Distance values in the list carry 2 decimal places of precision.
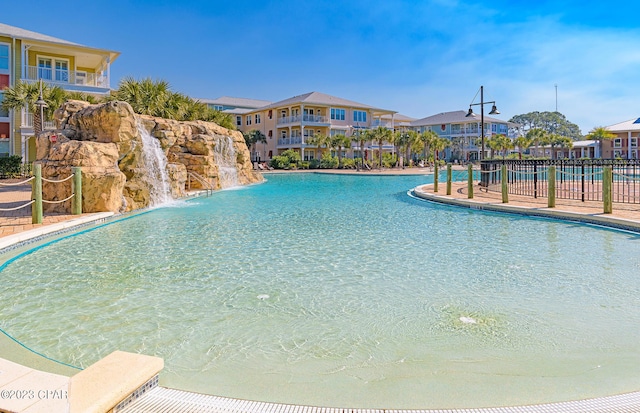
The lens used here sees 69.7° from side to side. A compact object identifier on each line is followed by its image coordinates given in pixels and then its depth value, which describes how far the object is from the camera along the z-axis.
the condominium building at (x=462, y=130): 73.44
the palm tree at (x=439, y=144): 61.72
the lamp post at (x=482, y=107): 24.60
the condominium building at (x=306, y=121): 56.91
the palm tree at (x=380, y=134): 52.09
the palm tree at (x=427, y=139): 59.88
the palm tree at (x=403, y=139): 55.53
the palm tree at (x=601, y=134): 57.66
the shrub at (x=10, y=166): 26.30
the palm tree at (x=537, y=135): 67.26
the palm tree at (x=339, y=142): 53.44
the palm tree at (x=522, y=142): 66.81
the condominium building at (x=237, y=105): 66.31
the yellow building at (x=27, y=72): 31.66
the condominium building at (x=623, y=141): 60.50
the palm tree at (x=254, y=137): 58.03
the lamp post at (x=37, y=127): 26.04
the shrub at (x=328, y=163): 53.88
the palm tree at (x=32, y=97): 25.91
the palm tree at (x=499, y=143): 64.31
